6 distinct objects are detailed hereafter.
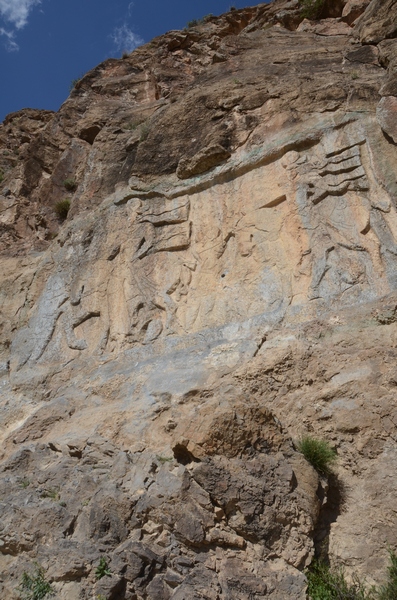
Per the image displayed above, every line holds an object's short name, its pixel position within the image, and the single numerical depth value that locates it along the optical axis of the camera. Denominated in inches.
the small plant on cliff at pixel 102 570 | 195.3
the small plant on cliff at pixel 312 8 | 666.2
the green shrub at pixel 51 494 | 242.1
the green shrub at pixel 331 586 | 197.6
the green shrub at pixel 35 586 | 193.6
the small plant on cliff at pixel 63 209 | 568.4
